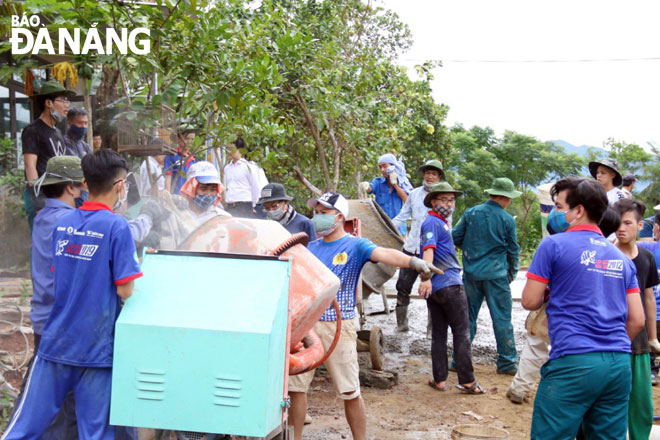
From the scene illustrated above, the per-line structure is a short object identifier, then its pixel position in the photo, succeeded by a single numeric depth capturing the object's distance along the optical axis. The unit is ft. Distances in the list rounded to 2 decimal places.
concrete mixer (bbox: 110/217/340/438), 9.27
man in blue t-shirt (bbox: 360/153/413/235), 28.73
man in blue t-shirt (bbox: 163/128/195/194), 19.20
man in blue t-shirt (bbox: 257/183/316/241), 19.81
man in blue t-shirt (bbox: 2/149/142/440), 10.51
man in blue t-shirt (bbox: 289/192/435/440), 14.85
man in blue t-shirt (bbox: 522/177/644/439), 11.25
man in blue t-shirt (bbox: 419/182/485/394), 21.08
